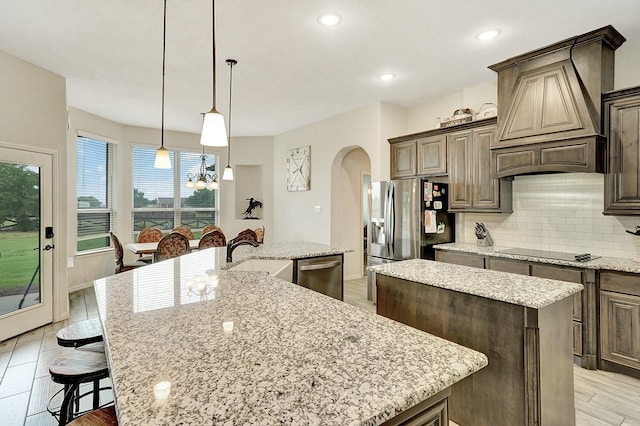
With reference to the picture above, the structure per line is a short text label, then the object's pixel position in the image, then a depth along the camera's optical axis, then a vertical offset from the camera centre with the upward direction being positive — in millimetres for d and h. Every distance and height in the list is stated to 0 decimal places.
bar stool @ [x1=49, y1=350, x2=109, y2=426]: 1363 -662
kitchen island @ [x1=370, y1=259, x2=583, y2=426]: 1612 -663
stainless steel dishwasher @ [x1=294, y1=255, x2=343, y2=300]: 2949 -572
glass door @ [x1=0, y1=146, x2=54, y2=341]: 3371 -297
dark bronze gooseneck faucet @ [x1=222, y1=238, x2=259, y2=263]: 2307 -223
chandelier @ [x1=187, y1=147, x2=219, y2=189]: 6352 +873
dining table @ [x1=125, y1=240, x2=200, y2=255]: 4707 -506
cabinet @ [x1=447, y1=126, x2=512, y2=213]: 3721 +426
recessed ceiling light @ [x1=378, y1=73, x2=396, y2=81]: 3826 +1601
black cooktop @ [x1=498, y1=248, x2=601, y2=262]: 2926 -406
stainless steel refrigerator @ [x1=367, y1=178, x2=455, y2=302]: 4027 -93
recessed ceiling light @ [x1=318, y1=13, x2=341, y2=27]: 2646 +1584
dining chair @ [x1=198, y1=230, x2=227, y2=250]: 4355 -361
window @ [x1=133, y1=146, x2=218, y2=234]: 6430 +365
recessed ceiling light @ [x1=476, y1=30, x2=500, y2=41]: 2893 +1588
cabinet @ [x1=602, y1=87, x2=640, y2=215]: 2701 +516
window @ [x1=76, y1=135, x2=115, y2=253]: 5449 +352
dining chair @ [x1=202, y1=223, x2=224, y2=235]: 6060 -276
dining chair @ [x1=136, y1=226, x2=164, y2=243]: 5667 -386
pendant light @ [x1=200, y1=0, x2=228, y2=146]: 2066 +536
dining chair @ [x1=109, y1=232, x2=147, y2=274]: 4523 -576
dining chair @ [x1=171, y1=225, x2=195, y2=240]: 5938 -323
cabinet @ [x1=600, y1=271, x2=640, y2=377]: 2527 -856
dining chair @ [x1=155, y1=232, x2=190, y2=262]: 4035 -416
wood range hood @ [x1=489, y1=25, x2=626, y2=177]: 2844 +1006
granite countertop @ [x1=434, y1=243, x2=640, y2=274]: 2609 -420
